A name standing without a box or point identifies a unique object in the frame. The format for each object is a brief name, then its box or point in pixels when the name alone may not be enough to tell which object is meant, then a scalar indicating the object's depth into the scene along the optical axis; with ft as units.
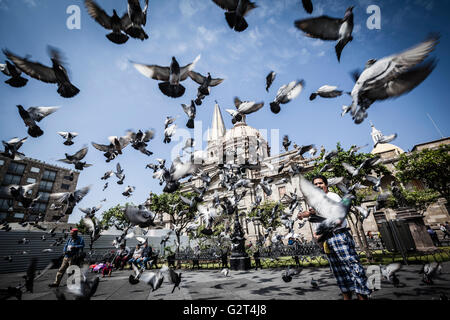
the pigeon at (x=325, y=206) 7.02
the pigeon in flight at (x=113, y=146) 17.92
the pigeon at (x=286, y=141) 23.67
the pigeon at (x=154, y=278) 10.78
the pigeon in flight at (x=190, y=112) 15.76
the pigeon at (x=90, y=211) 20.24
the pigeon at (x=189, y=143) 16.90
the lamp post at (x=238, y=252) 29.30
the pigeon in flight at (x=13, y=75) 12.70
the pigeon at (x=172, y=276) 11.25
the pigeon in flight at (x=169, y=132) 17.90
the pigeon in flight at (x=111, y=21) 10.50
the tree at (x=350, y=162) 38.65
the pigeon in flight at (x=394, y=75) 7.04
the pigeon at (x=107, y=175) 23.96
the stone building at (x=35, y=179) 138.43
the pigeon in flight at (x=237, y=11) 9.59
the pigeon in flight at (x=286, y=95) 14.40
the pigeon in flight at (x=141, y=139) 18.05
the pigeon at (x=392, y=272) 12.28
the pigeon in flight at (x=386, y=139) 14.08
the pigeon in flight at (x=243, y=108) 15.62
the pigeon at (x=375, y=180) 17.63
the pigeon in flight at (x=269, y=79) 14.44
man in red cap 19.69
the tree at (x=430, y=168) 48.29
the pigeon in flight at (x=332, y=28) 9.61
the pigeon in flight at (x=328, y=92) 13.68
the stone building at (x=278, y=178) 74.33
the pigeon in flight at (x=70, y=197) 15.80
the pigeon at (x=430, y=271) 13.35
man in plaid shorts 8.47
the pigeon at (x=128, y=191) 23.16
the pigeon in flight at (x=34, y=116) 13.53
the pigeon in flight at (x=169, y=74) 12.34
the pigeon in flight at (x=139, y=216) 10.49
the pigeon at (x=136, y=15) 9.97
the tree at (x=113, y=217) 98.43
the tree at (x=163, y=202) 67.97
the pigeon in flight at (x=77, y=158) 17.60
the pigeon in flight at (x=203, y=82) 15.23
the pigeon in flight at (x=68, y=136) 18.35
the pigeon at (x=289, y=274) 17.02
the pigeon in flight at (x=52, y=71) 10.91
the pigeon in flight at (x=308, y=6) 8.18
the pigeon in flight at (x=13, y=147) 15.46
